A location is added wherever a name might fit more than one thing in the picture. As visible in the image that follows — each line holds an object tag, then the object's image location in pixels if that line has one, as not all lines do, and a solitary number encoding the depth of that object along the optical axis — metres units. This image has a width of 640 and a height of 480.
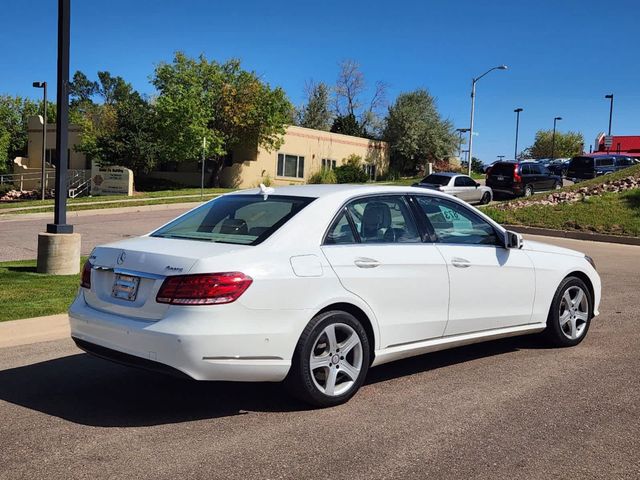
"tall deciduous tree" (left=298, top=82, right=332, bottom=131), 65.44
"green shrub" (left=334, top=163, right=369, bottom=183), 42.81
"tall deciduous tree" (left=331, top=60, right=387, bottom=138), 60.50
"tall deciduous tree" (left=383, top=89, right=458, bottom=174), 50.06
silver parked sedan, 26.56
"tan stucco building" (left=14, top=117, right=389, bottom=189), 37.91
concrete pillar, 9.89
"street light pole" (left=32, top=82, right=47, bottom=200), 34.16
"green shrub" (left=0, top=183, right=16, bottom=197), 39.54
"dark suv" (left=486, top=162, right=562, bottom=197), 29.25
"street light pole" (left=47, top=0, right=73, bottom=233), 9.76
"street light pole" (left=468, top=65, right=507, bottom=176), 41.31
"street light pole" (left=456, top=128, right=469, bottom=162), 51.86
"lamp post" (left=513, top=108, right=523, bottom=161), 71.86
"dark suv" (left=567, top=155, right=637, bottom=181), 33.81
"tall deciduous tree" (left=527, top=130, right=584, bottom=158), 89.00
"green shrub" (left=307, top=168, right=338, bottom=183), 41.12
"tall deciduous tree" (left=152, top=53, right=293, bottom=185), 33.94
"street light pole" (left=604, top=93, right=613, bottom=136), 63.00
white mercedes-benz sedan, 4.25
